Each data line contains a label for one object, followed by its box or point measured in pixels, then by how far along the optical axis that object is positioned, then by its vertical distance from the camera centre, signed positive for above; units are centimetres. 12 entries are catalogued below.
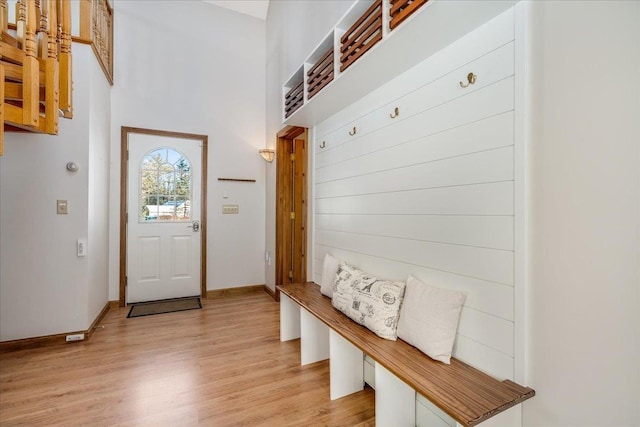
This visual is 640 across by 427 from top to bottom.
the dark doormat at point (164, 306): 345 -115
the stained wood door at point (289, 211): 382 +2
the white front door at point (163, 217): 371 -6
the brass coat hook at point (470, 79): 135 +62
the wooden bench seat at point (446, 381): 107 -69
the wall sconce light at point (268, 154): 408 +81
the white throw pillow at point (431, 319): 138 -51
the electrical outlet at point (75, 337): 267 -113
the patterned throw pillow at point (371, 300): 166 -53
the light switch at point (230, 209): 415 +5
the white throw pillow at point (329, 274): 236 -50
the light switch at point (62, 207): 266 +4
